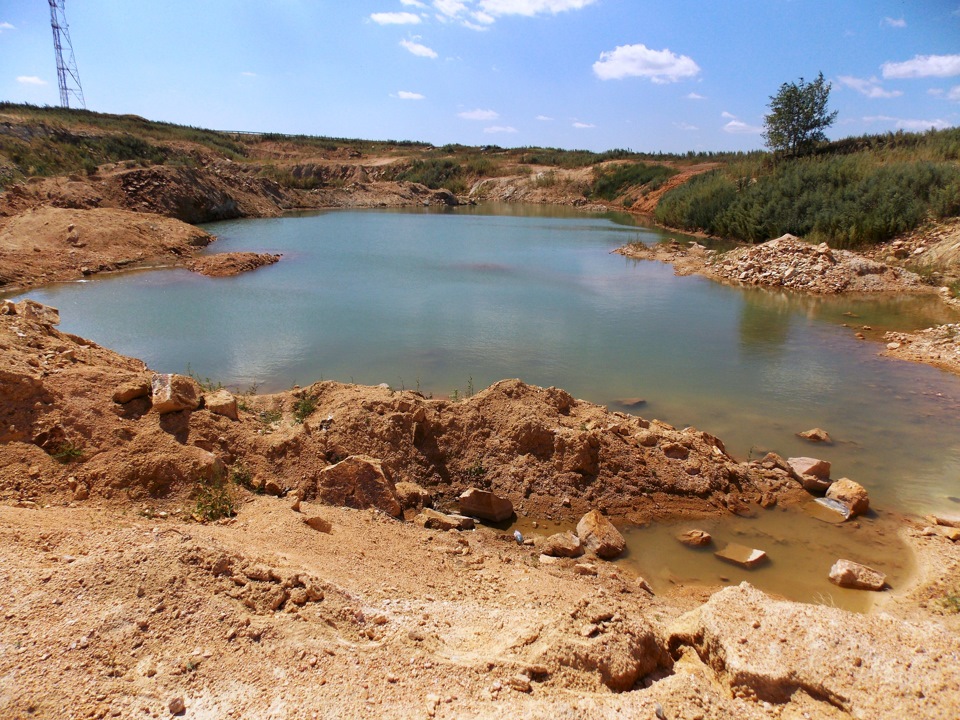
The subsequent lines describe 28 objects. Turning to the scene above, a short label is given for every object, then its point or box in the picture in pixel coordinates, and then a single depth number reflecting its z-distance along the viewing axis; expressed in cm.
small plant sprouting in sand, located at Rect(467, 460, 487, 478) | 668
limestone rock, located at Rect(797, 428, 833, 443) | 824
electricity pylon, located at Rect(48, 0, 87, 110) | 4526
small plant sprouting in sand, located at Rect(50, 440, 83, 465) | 521
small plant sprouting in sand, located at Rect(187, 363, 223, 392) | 920
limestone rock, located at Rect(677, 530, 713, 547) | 589
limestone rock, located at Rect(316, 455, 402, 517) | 575
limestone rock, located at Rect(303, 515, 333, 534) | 500
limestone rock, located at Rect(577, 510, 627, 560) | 560
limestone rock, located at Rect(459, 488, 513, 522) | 613
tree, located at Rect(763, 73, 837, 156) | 3725
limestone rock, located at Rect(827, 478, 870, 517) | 643
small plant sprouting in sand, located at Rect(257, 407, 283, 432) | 688
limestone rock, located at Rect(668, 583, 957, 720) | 315
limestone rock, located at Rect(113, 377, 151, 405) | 595
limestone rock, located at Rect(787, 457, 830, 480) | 694
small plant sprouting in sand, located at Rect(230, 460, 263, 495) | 570
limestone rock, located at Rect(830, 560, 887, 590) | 518
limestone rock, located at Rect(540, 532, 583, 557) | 550
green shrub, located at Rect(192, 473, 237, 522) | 505
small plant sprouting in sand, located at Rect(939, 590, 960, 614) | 472
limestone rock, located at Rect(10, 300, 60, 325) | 841
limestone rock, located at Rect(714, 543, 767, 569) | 556
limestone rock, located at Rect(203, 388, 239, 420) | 637
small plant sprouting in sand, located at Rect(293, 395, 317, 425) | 725
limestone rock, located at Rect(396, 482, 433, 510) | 600
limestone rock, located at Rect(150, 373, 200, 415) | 592
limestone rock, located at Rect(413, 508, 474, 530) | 574
